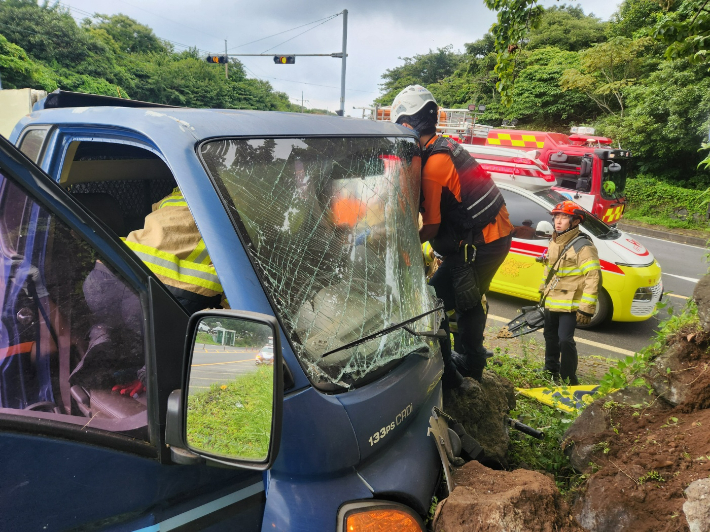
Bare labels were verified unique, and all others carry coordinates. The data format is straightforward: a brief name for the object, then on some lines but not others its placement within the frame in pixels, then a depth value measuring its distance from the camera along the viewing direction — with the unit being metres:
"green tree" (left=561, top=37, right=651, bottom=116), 18.47
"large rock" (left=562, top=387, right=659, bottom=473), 2.21
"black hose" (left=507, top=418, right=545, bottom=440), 2.77
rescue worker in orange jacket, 3.00
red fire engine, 8.73
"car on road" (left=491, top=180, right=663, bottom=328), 5.78
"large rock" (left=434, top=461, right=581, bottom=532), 1.22
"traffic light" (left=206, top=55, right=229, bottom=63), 17.20
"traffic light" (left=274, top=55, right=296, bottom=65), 18.64
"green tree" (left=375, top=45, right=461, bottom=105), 48.53
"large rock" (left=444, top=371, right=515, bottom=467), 2.49
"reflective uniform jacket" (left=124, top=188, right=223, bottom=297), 1.49
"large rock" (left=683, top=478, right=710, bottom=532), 1.46
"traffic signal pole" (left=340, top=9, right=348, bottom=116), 17.77
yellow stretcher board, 3.34
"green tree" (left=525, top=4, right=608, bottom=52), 28.33
